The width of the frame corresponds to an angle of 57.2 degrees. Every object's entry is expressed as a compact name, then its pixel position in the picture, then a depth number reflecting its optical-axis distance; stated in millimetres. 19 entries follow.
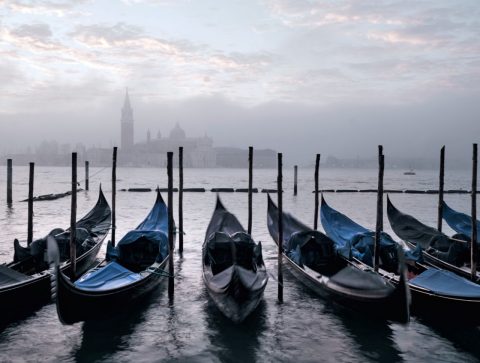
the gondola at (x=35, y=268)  8078
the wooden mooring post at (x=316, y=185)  15945
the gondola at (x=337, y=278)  7408
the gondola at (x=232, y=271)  7820
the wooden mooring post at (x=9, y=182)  29062
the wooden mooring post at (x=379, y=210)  9984
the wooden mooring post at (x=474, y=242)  9656
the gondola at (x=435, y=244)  10797
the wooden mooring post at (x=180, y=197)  14695
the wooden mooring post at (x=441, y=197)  14969
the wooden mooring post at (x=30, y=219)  12930
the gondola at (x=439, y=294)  7676
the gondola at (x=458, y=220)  14716
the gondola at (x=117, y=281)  7070
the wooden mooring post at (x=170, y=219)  9453
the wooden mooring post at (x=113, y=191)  14367
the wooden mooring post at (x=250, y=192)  15189
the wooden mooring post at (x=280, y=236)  9492
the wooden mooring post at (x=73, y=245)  9031
